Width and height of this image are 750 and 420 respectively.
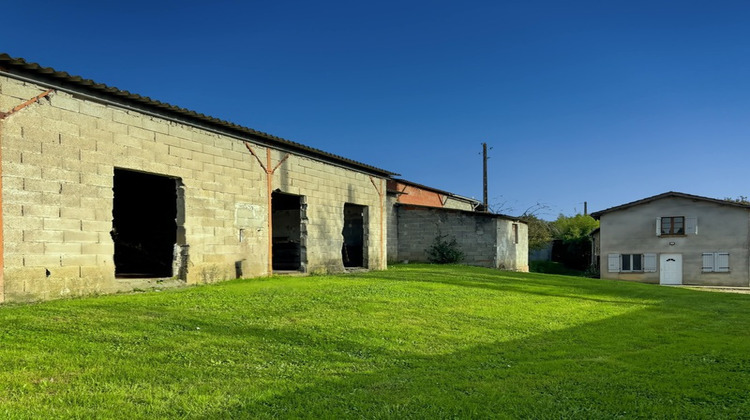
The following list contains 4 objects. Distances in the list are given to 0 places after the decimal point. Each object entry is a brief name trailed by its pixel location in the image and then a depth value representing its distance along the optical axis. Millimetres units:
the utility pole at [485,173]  40906
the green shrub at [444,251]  27234
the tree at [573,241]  42344
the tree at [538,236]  44906
